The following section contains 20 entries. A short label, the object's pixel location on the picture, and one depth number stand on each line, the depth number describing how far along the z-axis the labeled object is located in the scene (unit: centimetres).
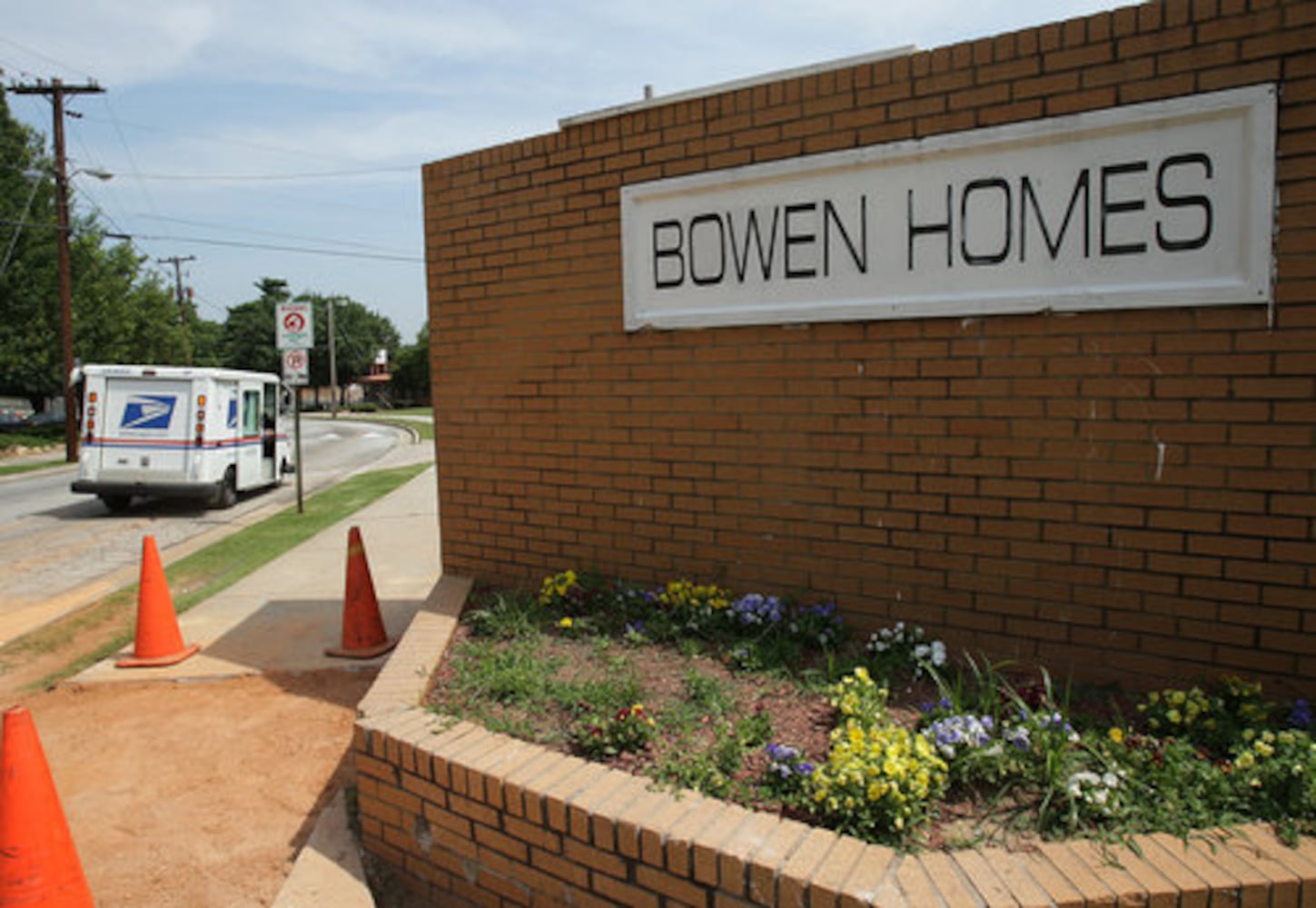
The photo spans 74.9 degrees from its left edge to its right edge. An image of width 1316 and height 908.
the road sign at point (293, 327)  1172
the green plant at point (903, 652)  342
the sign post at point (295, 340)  1173
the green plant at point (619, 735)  295
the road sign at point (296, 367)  1190
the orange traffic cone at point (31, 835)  284
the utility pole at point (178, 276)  6068
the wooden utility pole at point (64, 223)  2392
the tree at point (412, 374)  7519
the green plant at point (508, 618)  420
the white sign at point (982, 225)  299
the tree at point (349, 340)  7744
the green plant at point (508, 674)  350
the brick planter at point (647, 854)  210
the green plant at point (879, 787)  241
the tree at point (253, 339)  7738
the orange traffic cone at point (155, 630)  557
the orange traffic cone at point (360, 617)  552
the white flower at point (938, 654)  339
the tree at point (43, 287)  2869
